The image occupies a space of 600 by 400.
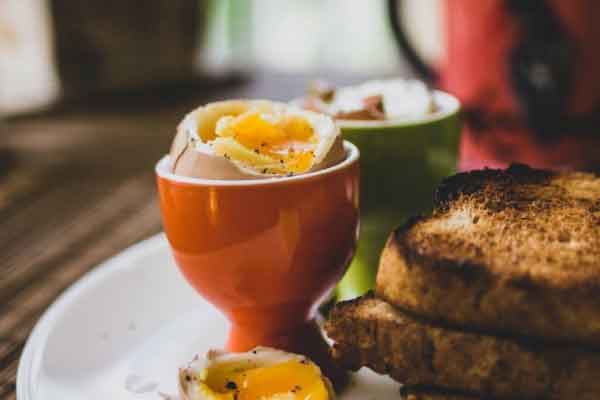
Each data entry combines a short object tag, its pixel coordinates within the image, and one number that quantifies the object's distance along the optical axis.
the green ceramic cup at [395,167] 0.31
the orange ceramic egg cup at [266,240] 0.27
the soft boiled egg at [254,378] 0.26
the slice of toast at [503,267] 0.25
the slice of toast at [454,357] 0.25
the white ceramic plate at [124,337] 0.28
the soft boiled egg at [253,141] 0.27
